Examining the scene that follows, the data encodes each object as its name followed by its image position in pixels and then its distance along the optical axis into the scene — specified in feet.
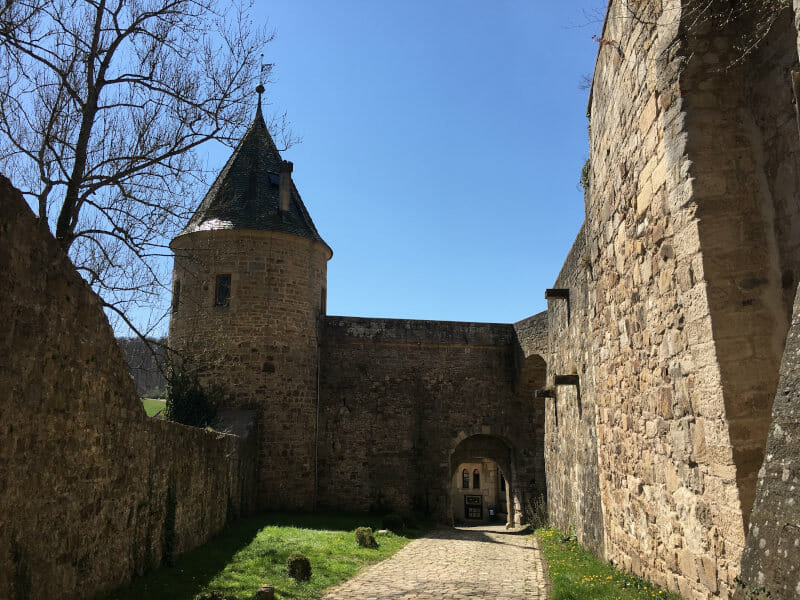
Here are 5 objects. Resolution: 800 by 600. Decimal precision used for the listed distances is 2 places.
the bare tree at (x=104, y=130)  24.93
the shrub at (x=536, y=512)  52.11
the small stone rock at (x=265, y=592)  21.61
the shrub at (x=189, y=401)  51.93
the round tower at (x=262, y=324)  53.21
